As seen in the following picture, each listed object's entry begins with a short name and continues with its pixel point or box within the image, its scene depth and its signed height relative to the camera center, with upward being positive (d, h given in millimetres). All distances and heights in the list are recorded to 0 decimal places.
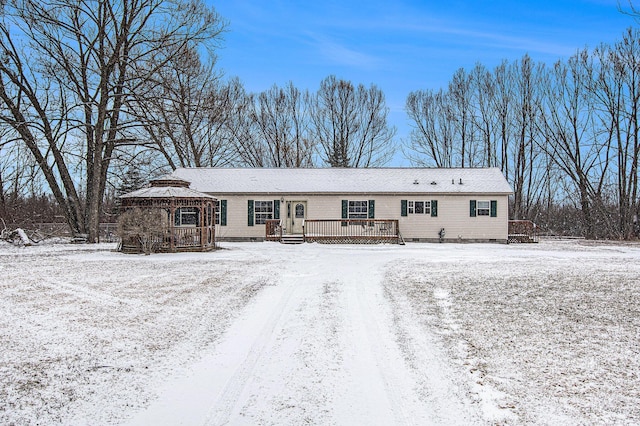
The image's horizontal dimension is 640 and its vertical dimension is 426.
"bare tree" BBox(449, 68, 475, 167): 38688 +9856
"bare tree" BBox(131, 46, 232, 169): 23094 +6405
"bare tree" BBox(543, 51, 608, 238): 31484 +5641
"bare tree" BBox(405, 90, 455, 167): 39969 +8907
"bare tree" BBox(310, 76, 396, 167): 40562 +9300
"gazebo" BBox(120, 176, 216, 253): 17234 +32
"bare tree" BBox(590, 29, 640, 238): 28953 +6824
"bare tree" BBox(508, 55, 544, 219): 34656 +7184
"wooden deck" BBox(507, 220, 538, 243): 25438 -478
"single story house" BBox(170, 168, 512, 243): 24875 +747
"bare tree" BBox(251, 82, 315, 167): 41062 +8317
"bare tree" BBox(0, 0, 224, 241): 22750 +7570
